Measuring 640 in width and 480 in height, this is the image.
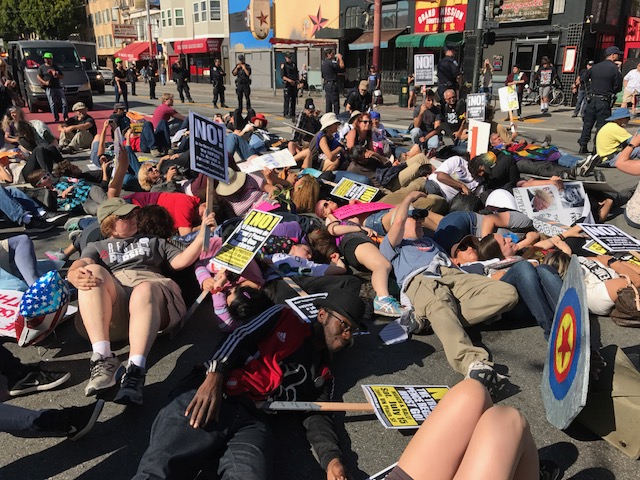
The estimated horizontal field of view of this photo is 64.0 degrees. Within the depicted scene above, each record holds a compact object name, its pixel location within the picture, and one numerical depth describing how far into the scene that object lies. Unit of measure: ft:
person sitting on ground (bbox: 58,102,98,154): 38.70
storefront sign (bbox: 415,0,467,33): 79.41
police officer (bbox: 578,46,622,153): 35.04
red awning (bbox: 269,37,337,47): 90.77
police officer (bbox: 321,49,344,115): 49.47
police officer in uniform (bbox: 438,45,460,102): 38.86
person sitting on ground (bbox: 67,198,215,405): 10.62
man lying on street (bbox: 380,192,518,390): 11.46
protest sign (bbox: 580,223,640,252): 14.89
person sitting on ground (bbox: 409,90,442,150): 35.19
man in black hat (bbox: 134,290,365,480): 7.93
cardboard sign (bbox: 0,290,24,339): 12.22
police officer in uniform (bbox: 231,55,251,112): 57.36
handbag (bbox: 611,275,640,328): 12.74
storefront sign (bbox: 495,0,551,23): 69.51
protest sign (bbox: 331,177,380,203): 21.17
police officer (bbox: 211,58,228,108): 62.39
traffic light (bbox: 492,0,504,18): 45.03
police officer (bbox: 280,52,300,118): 53.42
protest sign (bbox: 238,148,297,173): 23.00
